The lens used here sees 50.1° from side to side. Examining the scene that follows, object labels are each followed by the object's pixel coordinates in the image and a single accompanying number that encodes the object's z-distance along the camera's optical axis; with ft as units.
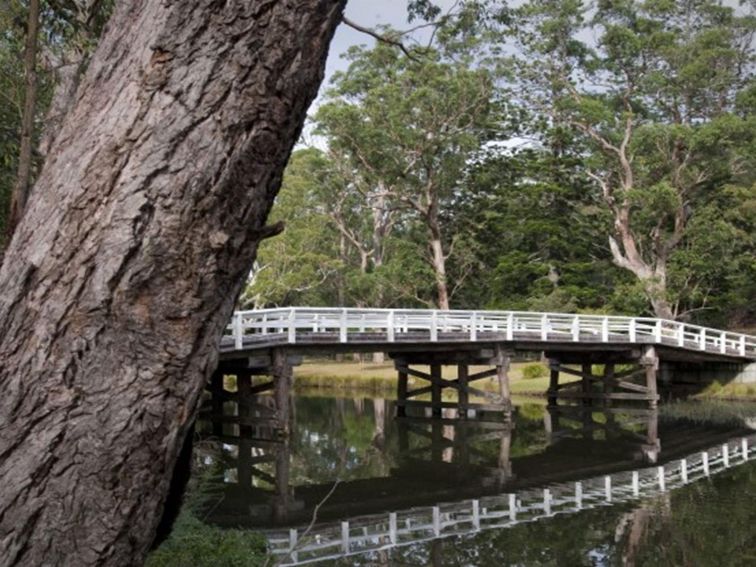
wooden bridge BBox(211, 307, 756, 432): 65.36
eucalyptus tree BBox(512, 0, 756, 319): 104.81
